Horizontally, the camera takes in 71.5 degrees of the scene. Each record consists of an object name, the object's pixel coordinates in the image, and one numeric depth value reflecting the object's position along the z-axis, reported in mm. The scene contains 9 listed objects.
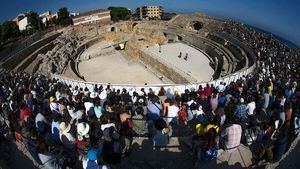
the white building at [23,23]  49917
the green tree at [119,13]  56841
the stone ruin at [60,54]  21921
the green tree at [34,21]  43586
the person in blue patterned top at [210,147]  5967
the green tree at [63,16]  46839
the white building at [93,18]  42489
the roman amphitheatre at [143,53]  21590
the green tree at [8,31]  38219
